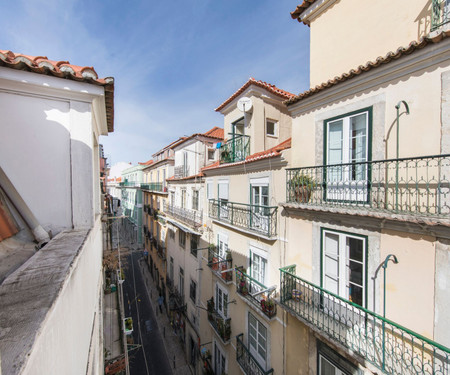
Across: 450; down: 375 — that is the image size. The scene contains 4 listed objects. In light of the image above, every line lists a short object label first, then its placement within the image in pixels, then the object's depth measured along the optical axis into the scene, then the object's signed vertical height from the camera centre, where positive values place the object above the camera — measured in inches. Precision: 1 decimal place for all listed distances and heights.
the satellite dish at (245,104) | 387.5 +142.1
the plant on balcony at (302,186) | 247.3 -3.4
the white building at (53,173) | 112.0 +7.5
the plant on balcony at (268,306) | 292.5 -167.6
